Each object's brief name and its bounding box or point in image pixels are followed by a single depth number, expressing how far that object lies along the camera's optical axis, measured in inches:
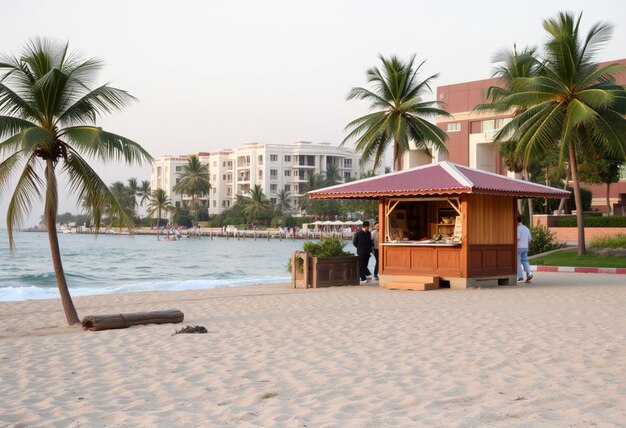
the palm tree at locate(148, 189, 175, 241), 5044.3
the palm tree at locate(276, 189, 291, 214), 5132.9
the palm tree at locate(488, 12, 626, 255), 1045.7
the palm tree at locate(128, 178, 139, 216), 5649.6
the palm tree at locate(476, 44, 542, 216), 1325.0
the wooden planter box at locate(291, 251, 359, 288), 790.5
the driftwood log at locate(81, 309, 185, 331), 470.0
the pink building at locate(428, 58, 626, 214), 2679.6
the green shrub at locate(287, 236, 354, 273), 799.7
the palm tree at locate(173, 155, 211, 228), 4830.2
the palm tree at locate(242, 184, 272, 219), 4793.3
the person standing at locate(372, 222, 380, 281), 865.5
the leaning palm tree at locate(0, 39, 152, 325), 487.8
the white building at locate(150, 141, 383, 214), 5167.3
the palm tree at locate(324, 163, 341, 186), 4924.2
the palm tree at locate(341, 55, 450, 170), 1274.6
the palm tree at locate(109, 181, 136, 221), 5531.5
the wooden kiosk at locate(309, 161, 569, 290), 729.0
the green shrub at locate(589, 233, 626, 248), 1248.8
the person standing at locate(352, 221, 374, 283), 821.9
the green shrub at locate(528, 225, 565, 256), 1290.6
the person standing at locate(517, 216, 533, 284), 802.2
